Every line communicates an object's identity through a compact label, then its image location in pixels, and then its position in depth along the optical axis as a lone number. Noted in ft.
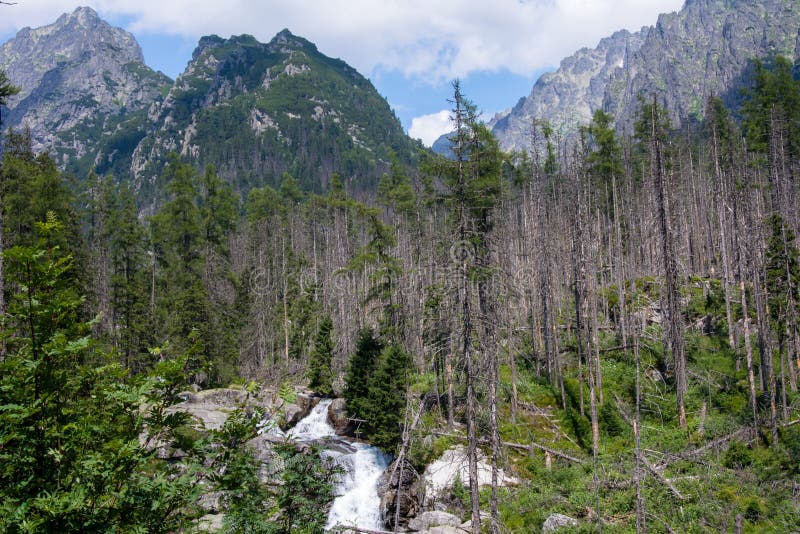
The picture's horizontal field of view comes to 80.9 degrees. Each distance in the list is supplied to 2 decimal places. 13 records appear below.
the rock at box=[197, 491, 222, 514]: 59.74
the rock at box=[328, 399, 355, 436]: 89.66
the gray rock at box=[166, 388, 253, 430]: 83.71
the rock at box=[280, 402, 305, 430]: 92.48
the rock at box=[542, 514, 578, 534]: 51.70
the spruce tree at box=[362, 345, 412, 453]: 76.02
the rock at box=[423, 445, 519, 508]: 66.90
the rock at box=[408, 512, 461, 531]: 57.41
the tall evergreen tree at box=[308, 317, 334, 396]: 101.55
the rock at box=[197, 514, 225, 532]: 56.90
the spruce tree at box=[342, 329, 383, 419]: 84.53
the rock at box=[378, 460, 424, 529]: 66.23
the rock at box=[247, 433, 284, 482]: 70.59
